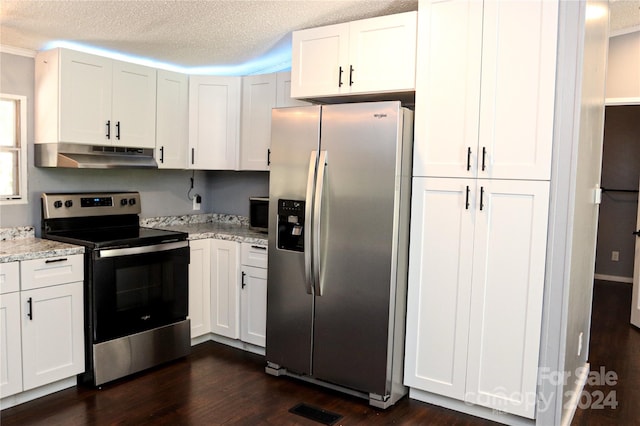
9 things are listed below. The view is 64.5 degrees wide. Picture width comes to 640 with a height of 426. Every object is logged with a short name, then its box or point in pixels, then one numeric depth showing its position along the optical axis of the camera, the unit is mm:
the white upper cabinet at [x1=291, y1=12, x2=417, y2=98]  2967
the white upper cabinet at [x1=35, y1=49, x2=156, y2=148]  3314
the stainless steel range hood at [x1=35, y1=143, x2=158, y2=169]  3344
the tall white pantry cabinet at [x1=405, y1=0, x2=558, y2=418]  2607
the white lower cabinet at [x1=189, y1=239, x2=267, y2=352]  3688
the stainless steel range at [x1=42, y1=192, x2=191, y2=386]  3141
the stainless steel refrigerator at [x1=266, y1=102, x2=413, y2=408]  2896
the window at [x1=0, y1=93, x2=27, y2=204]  3422
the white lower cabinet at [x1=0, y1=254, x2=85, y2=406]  2801
